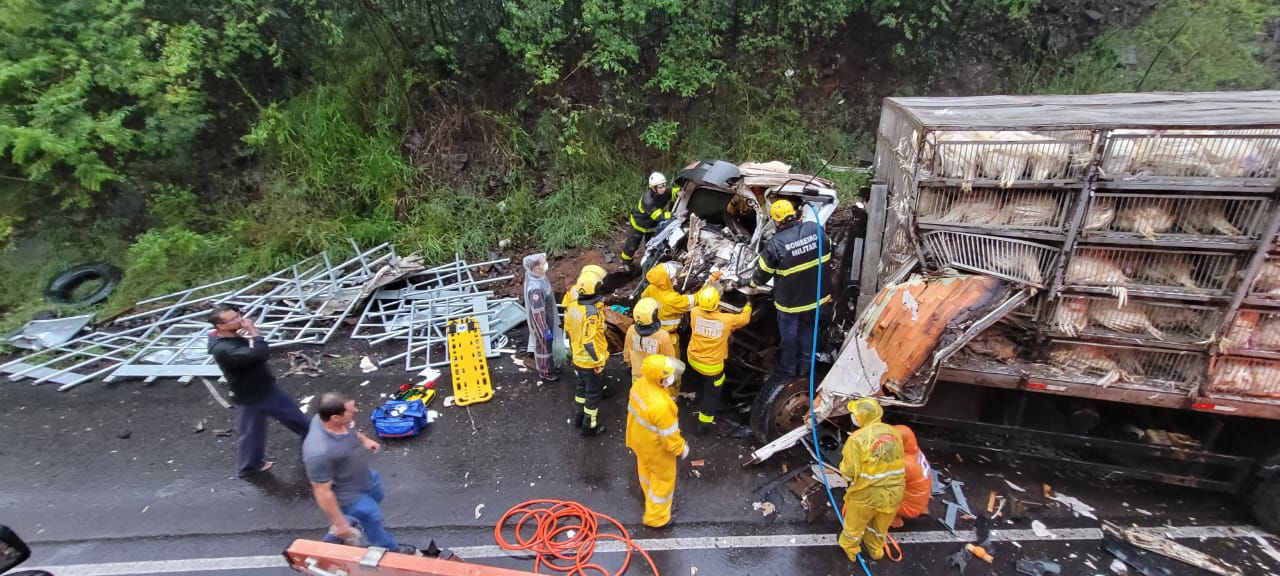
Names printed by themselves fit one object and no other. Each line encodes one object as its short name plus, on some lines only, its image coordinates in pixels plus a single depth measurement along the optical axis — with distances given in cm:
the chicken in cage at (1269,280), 342
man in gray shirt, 319
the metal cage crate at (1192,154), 329
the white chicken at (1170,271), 366
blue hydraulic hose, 407
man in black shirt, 428
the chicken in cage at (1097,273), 377
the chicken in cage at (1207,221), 345
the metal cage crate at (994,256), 387
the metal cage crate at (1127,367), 382
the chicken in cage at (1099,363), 392
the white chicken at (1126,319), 383
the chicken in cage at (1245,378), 365
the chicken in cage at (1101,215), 364
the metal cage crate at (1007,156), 364
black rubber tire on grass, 766
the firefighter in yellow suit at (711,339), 467
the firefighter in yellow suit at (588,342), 492
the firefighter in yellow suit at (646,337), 452
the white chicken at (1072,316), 390
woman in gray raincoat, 556
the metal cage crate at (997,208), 379
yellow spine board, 576
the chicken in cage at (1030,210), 380
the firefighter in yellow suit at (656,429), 379
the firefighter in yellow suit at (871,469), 354
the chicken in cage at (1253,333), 356
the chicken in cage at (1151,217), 357
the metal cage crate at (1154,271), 357
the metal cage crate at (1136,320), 371
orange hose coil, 393
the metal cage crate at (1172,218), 340
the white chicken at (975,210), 396
